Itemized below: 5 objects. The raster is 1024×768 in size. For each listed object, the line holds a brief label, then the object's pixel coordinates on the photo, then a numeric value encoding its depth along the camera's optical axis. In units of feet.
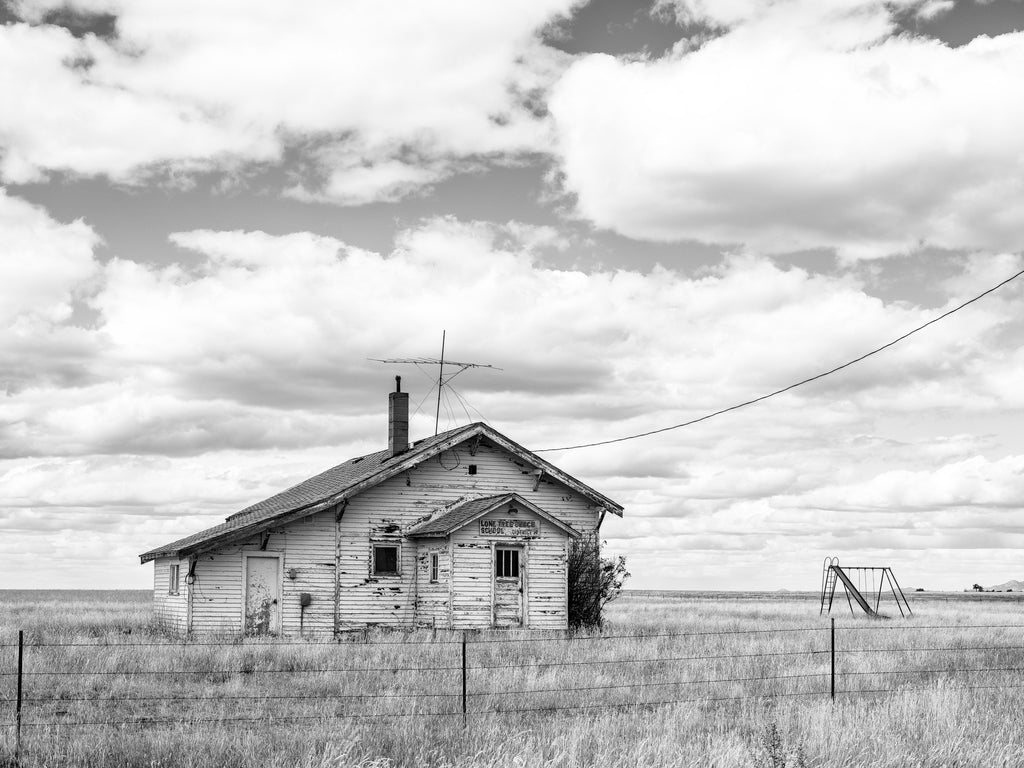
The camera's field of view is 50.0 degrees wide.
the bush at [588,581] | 97.09
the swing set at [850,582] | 129.49
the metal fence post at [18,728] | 34.76
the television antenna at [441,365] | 105.91
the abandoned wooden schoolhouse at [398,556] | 86.17
